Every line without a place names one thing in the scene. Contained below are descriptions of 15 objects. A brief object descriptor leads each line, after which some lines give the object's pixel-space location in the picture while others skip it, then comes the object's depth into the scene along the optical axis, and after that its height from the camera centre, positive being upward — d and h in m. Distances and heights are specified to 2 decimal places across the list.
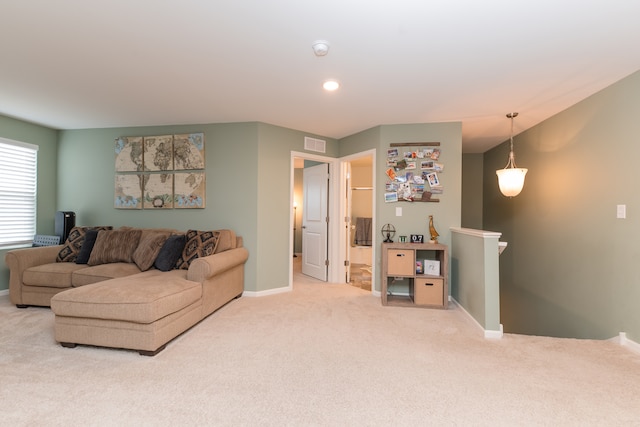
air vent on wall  4.35 +1.10
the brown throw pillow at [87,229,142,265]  3.37 -0.36
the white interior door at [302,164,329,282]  4.79 -0.05
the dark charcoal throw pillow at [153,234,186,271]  3.17 -0.40
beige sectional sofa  2.23 -0.61
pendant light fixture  3.46 +0.48
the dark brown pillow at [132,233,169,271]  3.22 -0.38
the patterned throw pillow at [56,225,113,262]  3.53 -0.37
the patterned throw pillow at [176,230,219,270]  3.28 -0.33
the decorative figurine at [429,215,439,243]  3.65 -0.19
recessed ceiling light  2.70 +1.24
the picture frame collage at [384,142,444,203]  3.83 +0.61
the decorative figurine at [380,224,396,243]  3.92 -0.15
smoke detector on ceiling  2.07 +1.22
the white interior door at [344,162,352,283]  4.74 +0.05
